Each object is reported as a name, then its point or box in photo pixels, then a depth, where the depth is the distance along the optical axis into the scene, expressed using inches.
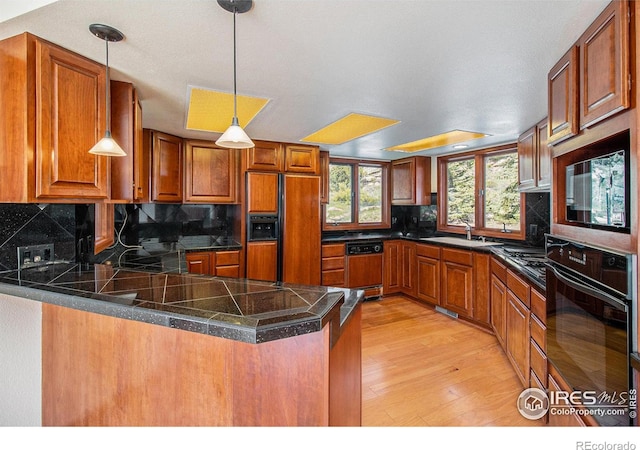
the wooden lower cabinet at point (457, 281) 140.4
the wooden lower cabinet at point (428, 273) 158.1
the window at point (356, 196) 190.4
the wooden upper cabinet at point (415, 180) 183.6
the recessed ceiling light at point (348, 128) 110.8
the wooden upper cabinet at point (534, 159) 103.6
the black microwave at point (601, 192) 43.9
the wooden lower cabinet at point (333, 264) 165.5
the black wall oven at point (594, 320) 42.4
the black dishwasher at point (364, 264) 171.0
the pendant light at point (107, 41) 54.5
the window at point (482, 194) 147.9
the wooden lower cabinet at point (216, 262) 131.5
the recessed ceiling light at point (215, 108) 88.3
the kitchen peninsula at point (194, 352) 41.8
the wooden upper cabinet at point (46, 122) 54.7
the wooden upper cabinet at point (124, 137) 75.4
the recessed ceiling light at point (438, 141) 131.3
